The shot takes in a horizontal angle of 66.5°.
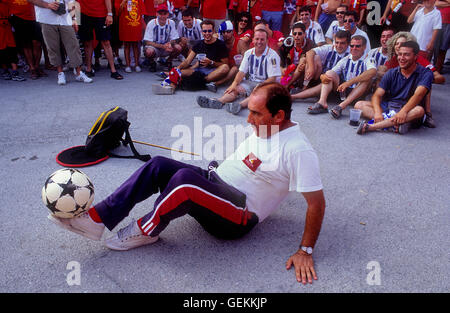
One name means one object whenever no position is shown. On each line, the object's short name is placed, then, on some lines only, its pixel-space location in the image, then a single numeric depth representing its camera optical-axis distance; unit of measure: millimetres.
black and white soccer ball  1950
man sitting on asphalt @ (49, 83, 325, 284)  1908
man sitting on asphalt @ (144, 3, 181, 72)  6980
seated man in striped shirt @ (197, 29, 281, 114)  4977
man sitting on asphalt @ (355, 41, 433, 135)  4125
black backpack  3357
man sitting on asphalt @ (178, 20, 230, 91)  5934
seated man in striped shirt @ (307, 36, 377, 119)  4879
